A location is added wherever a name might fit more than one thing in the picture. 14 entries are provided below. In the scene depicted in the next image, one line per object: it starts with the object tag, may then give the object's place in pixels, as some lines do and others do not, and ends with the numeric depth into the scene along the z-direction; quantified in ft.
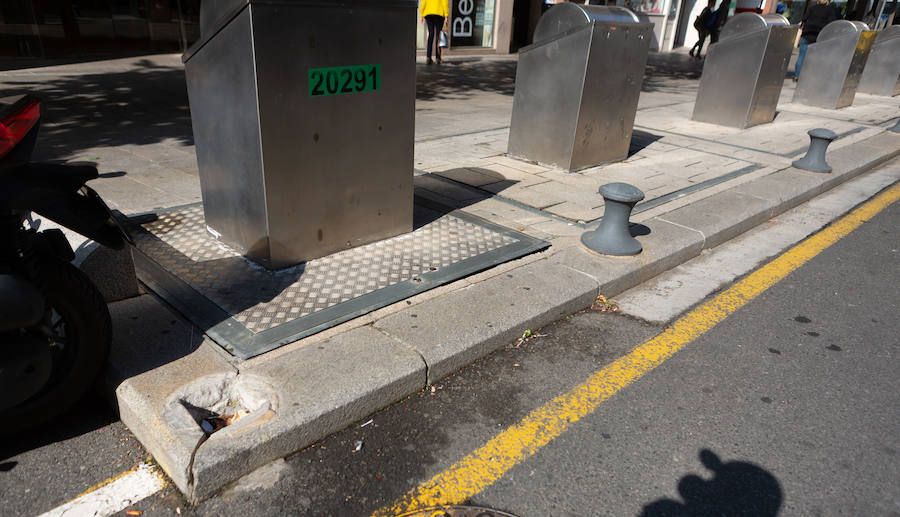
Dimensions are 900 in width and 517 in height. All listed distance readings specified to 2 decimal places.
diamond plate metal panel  9.87
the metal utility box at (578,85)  19.08
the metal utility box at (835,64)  35.14
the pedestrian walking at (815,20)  40.57
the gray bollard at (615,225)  13.32
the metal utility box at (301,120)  10.44
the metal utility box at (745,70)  27.61
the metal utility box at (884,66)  40.96
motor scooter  7.10
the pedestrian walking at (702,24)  64.43
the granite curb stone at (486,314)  9.67
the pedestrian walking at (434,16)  46.09
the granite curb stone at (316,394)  7.23
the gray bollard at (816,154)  20.81
